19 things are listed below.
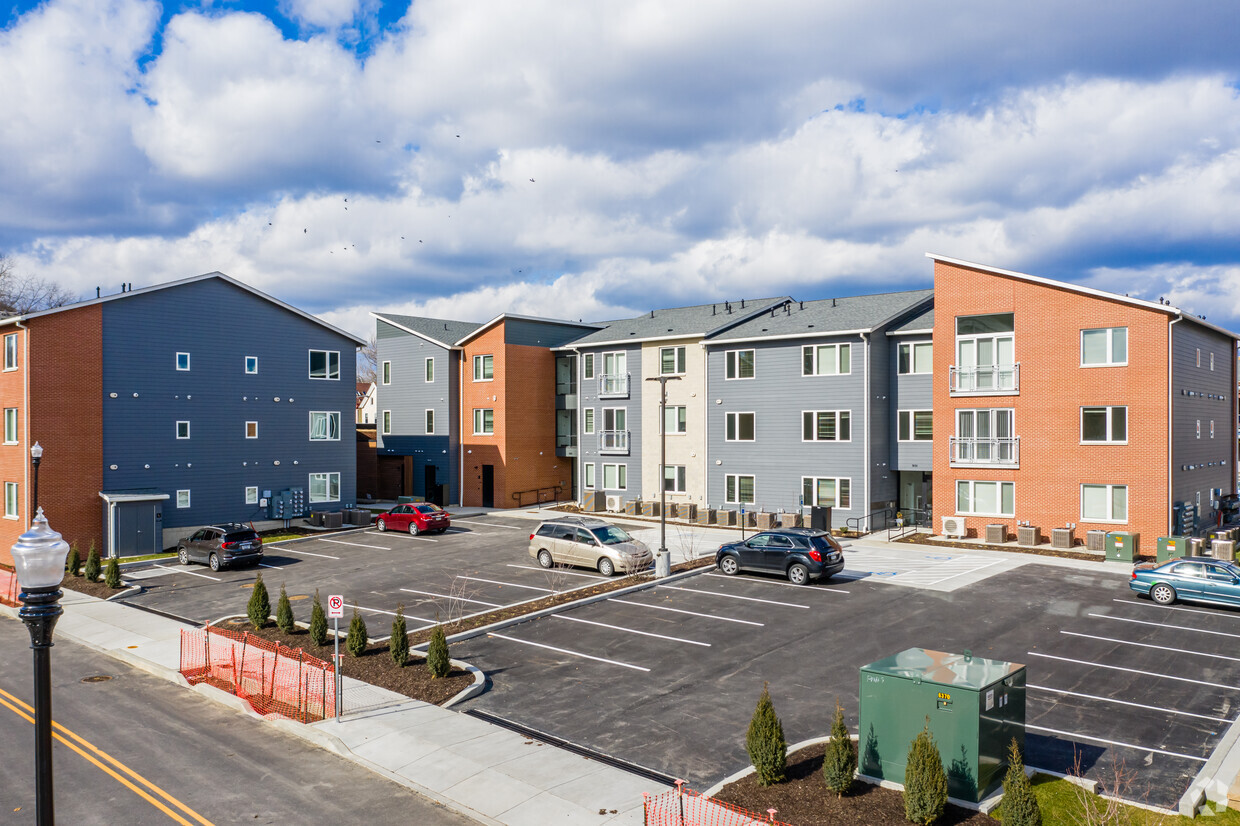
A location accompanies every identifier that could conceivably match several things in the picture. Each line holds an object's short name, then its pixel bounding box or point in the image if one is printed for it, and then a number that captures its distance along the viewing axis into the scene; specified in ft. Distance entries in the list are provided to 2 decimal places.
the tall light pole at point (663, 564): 94.12
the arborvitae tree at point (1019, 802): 32.42
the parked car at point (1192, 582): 77.56
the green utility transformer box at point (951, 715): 37.63
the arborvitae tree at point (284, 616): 71.31
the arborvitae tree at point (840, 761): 38.24
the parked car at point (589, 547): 96.17
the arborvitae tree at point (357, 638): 64.80
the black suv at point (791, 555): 89.92
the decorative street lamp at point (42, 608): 20.93
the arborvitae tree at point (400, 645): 61.77
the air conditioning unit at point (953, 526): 120.88
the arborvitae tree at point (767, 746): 39.99
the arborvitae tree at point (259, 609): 73.92
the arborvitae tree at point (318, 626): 67.31
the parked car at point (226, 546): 106.73
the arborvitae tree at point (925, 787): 35.12
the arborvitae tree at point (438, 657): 58.80
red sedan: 131.23
